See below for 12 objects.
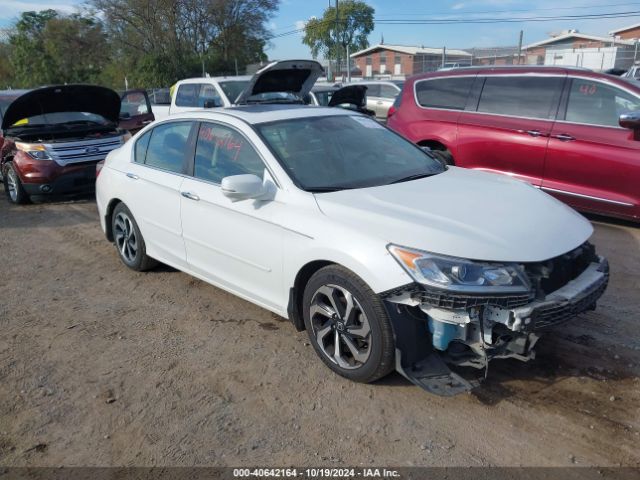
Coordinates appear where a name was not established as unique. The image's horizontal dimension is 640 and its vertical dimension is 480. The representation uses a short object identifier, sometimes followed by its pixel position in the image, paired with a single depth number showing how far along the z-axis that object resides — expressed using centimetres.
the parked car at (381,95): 1733
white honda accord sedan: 290
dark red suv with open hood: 818
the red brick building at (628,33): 5284
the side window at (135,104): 1245
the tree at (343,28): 6581
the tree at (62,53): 4816
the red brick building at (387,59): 5416
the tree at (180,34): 4575
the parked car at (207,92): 1102
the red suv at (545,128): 590
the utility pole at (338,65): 3625
